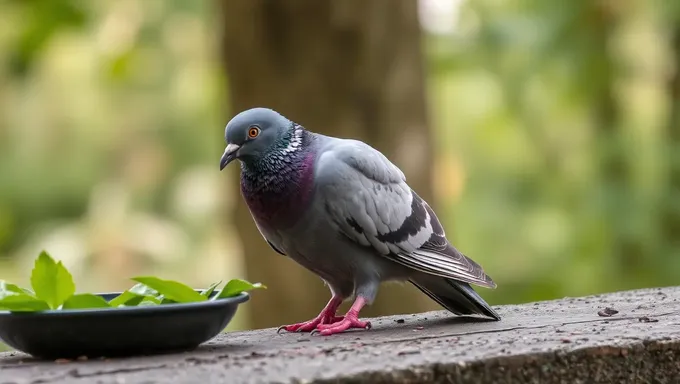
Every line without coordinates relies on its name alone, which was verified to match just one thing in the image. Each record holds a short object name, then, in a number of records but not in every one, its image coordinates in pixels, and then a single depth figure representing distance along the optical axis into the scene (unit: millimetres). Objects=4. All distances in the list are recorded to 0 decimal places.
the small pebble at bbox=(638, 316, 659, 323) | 5447
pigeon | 5980
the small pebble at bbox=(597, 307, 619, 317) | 5873
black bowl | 4473
